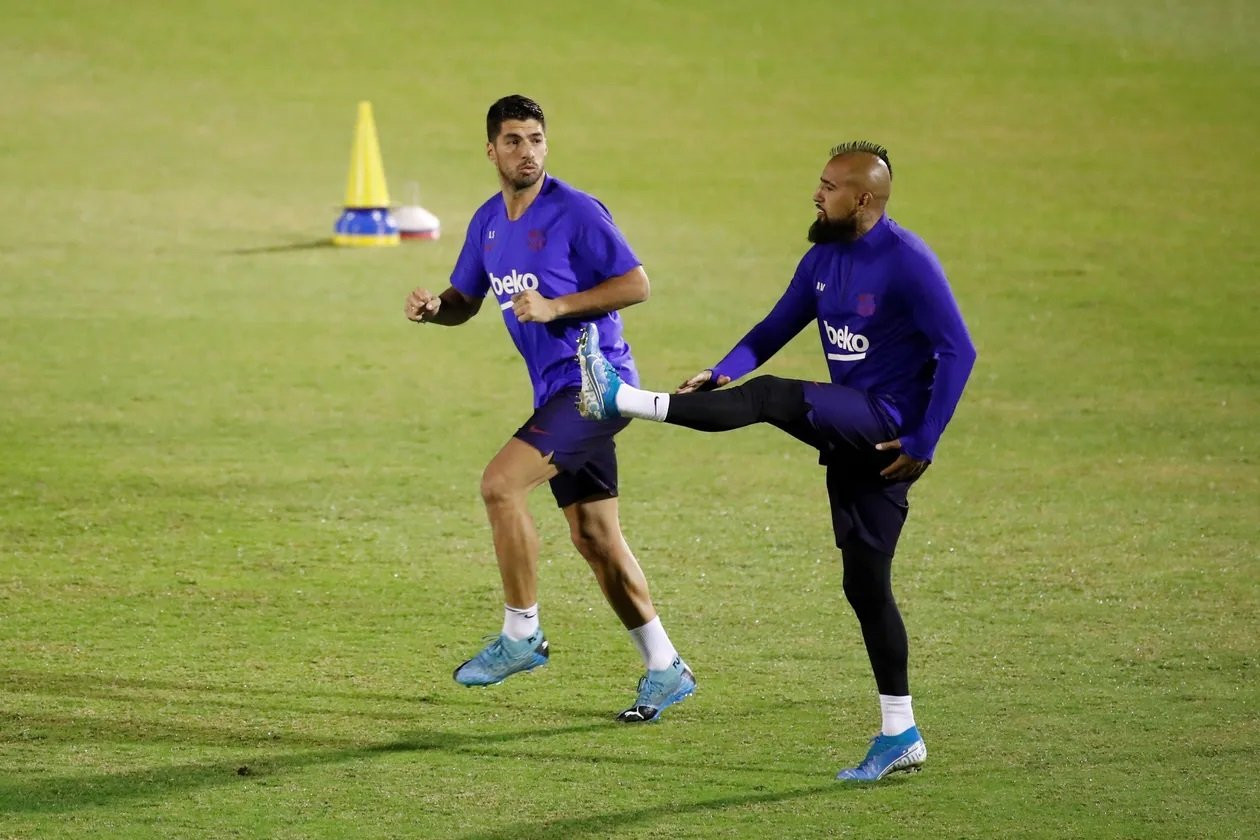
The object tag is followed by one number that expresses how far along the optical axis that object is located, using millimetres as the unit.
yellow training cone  35594
